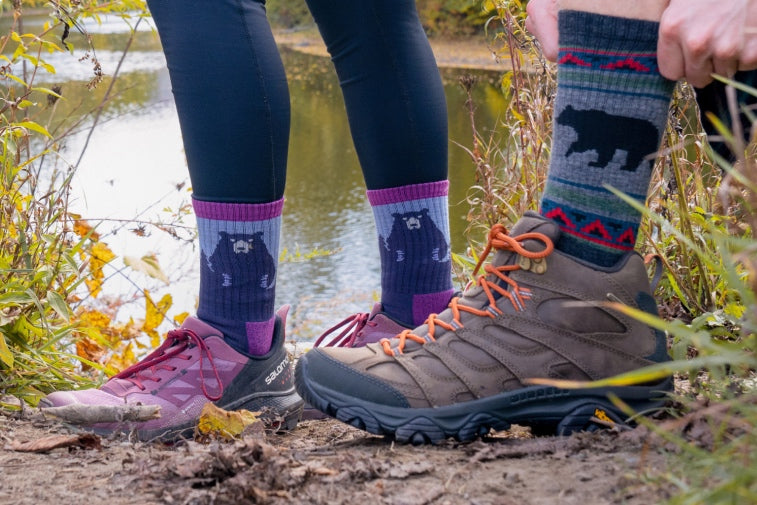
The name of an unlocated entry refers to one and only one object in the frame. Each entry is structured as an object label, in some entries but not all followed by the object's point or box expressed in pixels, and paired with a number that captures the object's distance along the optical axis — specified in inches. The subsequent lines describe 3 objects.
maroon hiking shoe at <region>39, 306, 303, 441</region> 56.9
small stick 55.2
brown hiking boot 47.8
